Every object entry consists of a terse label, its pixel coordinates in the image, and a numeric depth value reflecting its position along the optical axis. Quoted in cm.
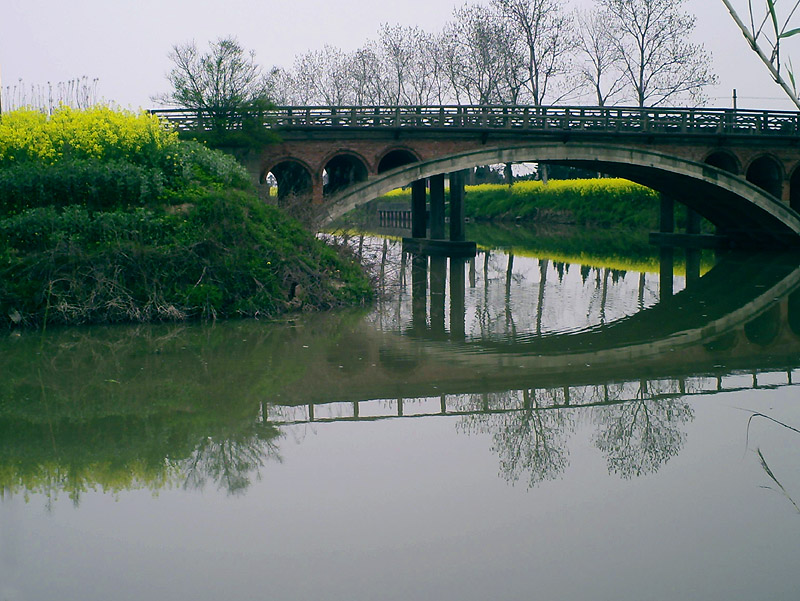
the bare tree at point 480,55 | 5291
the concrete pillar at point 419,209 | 3350
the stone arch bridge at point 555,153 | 2694
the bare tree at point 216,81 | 2416
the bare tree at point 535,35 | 5181
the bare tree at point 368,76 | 6581
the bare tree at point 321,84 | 6825
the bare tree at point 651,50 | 5259
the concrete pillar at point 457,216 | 3050
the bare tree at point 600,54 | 5484
